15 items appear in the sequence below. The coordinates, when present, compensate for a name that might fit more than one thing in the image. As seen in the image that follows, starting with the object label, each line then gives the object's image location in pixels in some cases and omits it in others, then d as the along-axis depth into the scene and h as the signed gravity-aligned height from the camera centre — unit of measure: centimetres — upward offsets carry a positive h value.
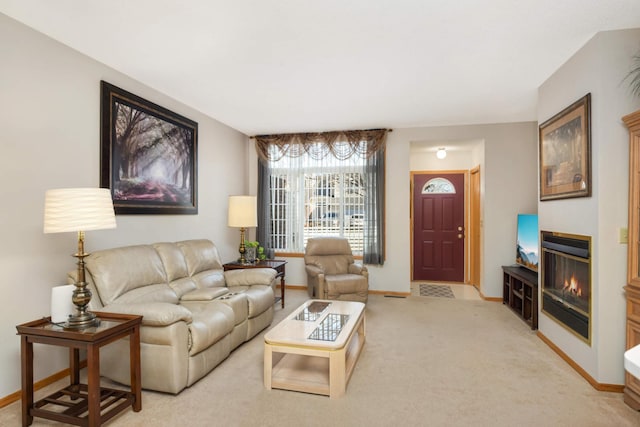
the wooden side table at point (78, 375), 192 -96
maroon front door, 643 -24
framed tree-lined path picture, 313 +62
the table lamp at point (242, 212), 469 +4
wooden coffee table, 237 -95
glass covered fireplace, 267 -58
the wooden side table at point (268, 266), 450 -67
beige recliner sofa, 237 -76
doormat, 540 -126
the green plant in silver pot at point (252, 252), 483 -52
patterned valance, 532 +114
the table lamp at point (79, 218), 203 -1
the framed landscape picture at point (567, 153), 264 +53
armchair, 443 -78
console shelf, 374 -95
